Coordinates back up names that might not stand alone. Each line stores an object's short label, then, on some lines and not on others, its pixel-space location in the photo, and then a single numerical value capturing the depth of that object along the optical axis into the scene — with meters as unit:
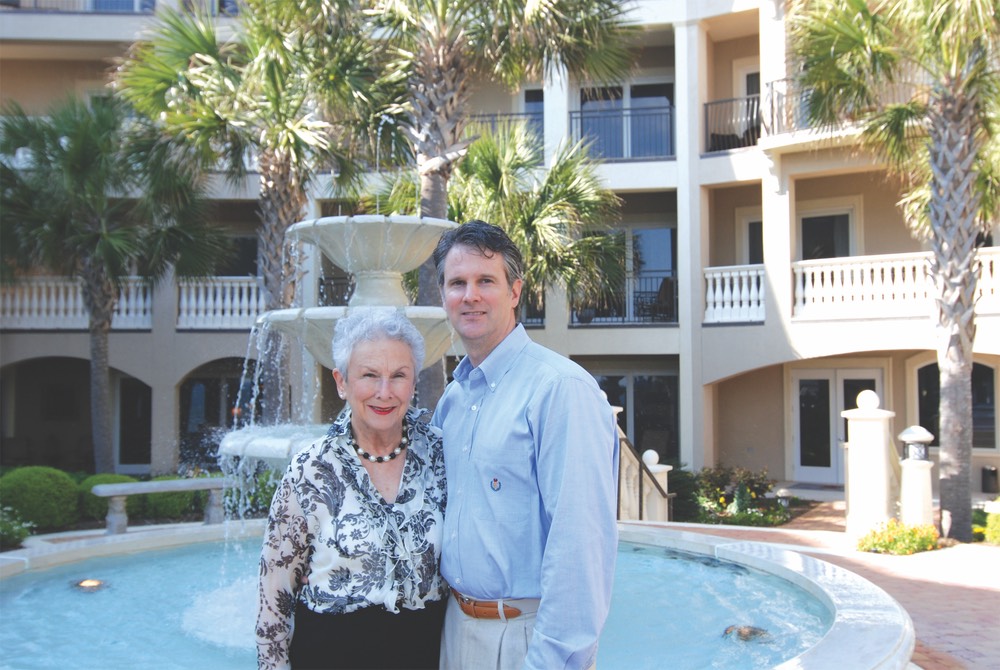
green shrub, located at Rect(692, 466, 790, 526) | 13.41
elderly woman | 2.55
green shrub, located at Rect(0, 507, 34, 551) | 9.62
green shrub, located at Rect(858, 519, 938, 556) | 9.42
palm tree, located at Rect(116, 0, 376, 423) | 11.18
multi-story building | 16.52
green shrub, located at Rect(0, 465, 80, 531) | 11.51
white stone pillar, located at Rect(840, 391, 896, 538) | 10.52
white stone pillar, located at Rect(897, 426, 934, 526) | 10.38
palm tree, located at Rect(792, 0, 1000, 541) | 10.77
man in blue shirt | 2.19
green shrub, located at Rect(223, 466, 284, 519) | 10.89
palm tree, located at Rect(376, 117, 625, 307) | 13.91
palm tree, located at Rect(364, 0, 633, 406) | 10.02
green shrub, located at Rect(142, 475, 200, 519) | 12.27
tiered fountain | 6.25
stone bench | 9.34
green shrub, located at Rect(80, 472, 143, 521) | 12.20
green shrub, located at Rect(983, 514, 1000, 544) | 10.22
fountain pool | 4.80
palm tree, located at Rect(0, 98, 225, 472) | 14.61
